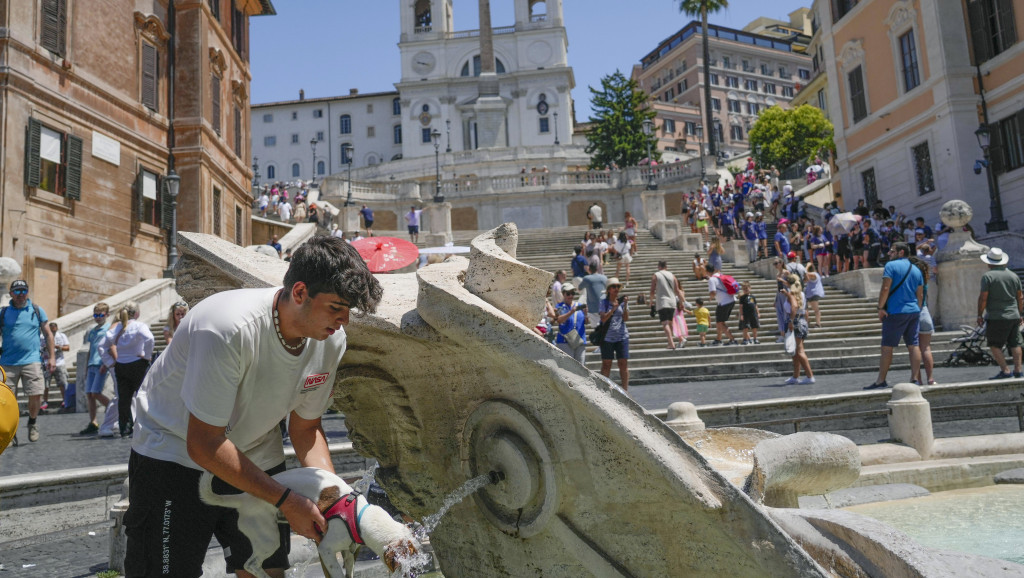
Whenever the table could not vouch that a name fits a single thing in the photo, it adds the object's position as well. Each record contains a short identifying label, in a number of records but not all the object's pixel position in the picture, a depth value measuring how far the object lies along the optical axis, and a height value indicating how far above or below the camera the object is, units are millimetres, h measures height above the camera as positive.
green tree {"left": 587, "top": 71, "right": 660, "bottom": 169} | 55844 +15865
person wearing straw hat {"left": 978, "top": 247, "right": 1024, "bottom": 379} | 9227 +158
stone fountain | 2115 -325
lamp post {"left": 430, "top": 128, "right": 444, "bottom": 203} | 33156 +7502
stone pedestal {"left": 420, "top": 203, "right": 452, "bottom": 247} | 31953 +5673
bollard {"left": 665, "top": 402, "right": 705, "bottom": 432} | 5266 -509
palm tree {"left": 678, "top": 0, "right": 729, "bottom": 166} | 53906 +23228
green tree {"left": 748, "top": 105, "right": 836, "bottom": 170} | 54344 +14024
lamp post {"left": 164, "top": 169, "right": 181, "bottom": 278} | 19234 +4603
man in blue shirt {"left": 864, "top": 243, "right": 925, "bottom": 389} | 8805 +255
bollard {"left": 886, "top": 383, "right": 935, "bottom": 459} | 5672 -689
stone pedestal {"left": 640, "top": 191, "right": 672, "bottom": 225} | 33094 +5881
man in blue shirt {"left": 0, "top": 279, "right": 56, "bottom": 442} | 8766 +384
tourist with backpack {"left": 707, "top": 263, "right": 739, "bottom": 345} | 14656 +731
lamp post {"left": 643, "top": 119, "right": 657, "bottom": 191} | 33312 +7903
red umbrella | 10445 +1463
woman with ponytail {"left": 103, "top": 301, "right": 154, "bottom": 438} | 8844 +202
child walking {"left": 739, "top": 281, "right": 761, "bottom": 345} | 14523 +427
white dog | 2100 -453
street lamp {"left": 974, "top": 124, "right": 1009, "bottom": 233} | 19109 +3246
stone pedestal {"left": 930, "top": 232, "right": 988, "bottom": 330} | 14102 +852
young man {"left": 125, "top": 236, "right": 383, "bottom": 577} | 2162 -109
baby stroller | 11711 -393
